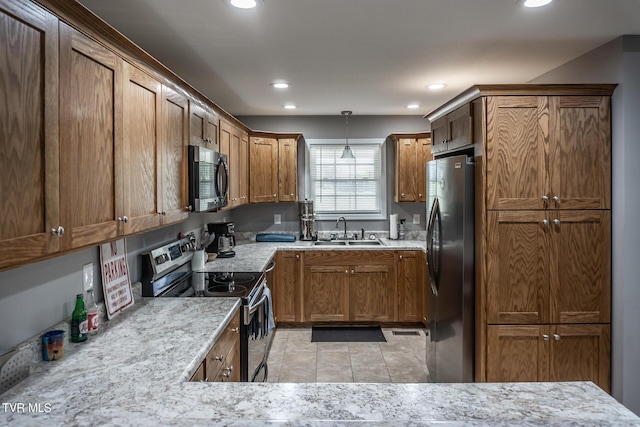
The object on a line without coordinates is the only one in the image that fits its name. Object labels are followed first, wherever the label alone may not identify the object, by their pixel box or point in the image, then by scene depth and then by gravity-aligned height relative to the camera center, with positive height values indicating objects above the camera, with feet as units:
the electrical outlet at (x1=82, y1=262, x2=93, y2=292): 7.01 -1.17
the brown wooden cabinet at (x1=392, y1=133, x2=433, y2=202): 17.13 +1.51
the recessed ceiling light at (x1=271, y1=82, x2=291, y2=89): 12.45 +3.47
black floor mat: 14.73 -4.59
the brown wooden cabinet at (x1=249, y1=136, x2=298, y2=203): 16.70 +1.37
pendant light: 16.69 +1.99
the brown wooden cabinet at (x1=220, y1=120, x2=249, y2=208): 12.75 +1.51
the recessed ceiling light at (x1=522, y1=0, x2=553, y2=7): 7.06 +3.29
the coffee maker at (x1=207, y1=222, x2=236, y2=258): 13.89 -1.17
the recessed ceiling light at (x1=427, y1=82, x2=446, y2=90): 12.76 +3.51
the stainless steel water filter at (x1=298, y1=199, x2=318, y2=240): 17.63 -0.75
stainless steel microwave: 9.00 +0.57
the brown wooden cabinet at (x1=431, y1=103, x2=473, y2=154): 9.25 +1.73
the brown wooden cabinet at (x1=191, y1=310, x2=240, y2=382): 6.04 -2.44
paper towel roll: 17.52 -0.96
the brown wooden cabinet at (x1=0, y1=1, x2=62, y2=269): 3.74 +0.67
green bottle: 6.11 -1.67
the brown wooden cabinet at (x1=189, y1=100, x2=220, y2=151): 9.31 +1.84
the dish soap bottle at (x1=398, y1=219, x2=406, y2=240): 17.79 -1.15
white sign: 7.42 -1.31
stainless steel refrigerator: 9.06 -1.45
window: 18.16 +0.87
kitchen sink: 16.88 -1.53
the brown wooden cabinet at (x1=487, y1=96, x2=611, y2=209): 8.68 +1.08
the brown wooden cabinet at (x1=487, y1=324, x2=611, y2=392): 8.87 -3.08
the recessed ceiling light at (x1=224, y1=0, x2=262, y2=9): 7.02 +3.29
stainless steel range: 8.82 -1.84
